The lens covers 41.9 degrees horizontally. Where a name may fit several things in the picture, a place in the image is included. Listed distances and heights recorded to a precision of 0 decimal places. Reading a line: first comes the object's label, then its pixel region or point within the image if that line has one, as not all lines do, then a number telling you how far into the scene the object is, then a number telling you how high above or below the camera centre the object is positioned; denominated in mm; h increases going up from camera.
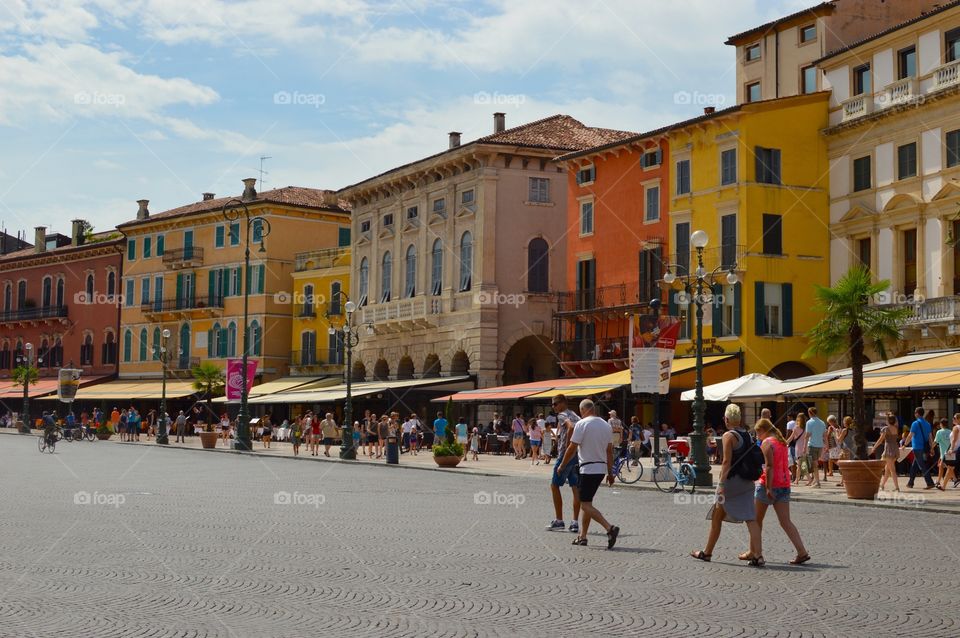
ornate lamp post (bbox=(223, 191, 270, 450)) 43375 -315
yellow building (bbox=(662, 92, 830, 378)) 39812 +5985
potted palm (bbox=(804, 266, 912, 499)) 24656 +1851
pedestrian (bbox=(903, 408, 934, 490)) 24312 -487
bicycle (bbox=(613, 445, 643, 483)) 27125 -1298
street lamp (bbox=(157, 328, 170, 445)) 52094 -814
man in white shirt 13477 -443
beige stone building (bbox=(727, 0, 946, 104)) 41219 +12789
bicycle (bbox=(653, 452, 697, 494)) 23828 -1222
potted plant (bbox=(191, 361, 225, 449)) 63438 +1577
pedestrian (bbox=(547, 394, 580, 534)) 14109 -671
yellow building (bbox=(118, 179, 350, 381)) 66688 +7626
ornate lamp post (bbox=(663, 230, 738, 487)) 24922 -340
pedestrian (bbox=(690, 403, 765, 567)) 11883 -688
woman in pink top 12000 -659
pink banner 43750 +1190
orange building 43781 +6159
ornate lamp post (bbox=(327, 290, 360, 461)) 37906 -646
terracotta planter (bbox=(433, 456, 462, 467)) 33656 -1277
